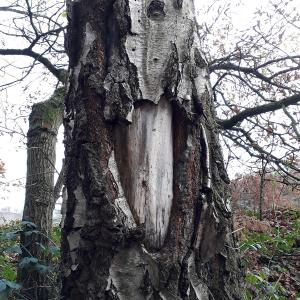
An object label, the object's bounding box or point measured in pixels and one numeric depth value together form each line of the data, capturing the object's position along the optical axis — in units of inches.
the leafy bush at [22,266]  81.6
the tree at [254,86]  147.9
